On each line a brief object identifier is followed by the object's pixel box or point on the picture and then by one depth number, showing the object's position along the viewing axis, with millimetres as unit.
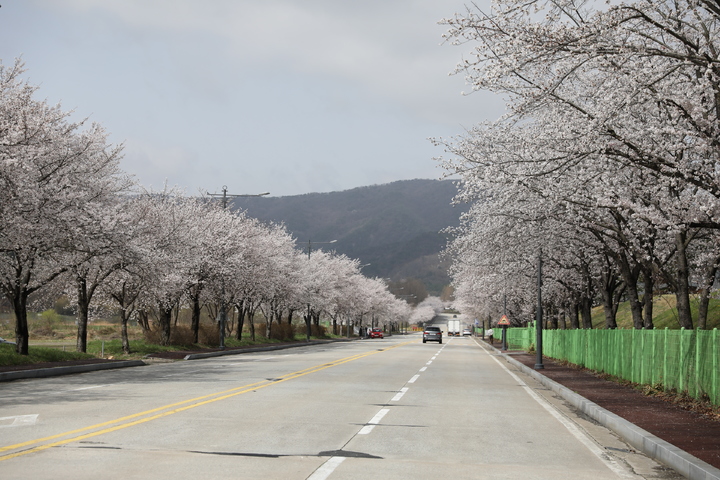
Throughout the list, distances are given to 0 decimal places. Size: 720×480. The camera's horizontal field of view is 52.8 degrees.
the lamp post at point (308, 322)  63750
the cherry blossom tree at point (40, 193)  20453
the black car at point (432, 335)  73812
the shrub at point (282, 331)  62562
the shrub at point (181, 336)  39500
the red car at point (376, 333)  100319
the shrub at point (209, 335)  44188
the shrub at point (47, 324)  61625
